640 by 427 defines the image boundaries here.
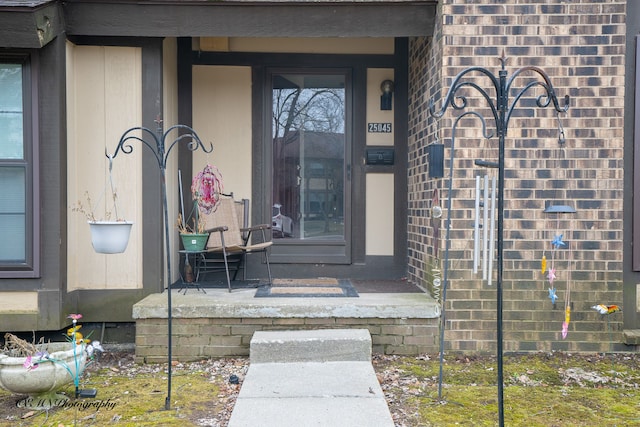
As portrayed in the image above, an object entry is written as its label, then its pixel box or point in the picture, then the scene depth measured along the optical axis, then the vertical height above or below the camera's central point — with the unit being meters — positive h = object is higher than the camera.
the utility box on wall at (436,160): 3.84 +0.29
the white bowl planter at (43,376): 3.39 -1.09
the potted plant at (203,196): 5.41 +0.05
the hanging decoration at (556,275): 4.25 -0.58
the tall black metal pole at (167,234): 3.44 -0.21
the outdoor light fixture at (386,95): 5.72 +1.10
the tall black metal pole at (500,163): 2.74 +0.19
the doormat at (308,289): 4.78 -0.80
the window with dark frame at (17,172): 4.38 +0.22
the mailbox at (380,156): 5.76 +0.47
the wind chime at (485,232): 3.61 -0.22
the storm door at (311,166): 5.81 +0.37
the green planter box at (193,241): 4.69 -0.34
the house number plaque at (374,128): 5.79 +0.77
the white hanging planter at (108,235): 3.59 -0.23
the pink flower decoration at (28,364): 3.36 -0.99
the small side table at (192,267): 5.17 -0.67
